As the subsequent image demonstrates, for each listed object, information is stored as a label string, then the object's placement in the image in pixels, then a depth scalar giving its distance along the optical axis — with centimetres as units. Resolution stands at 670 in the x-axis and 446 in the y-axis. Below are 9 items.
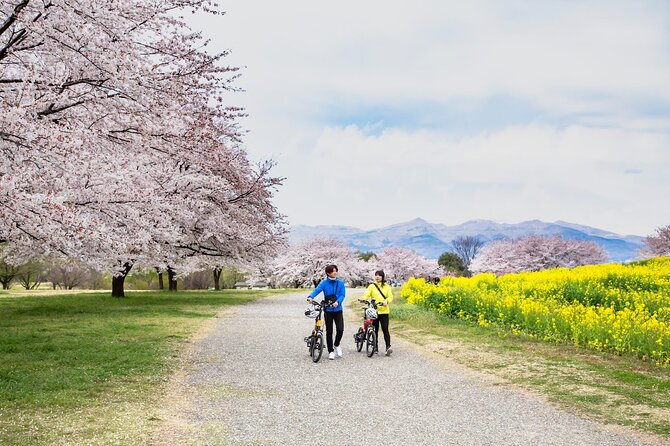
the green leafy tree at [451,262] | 10356
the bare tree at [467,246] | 14088
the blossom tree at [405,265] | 9850
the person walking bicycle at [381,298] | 1303
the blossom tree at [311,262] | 7838
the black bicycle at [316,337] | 1211
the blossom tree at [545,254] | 7962
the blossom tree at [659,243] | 6856
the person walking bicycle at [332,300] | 1226
